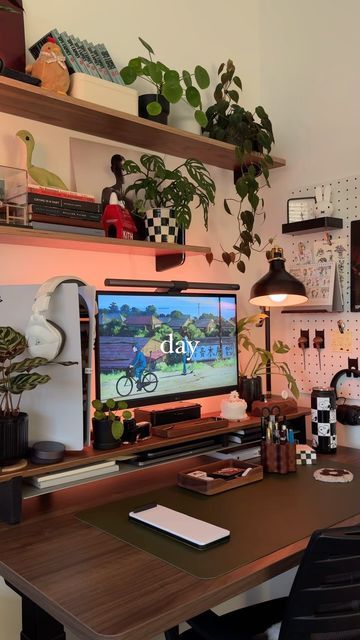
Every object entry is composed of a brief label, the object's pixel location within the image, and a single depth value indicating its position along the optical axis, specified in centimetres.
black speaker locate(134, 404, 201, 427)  171
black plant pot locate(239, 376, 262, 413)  205
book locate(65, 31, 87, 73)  166
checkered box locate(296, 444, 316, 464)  178
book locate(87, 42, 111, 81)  172
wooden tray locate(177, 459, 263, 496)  148
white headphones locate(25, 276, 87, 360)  137
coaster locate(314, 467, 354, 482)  159
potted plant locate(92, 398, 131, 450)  147
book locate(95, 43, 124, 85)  174
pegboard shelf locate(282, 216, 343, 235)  207
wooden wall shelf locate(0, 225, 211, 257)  143
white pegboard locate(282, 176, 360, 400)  209
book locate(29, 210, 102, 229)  146
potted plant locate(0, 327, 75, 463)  130
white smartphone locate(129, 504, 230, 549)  116
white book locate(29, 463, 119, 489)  133
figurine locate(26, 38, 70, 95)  153
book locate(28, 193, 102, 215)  146
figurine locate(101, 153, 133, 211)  183
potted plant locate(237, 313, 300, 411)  205
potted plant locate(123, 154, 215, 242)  180
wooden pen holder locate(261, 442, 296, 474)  167
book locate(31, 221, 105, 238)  146
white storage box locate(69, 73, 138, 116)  160
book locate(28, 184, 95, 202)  149
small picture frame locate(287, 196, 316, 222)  220
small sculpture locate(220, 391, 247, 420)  187
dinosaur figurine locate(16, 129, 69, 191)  157
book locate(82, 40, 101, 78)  170
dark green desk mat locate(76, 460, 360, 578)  111
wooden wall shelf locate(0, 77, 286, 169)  149
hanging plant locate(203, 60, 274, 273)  205
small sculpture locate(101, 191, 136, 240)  171
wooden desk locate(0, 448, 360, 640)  89
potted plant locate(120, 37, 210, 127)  171
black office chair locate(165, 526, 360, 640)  98
